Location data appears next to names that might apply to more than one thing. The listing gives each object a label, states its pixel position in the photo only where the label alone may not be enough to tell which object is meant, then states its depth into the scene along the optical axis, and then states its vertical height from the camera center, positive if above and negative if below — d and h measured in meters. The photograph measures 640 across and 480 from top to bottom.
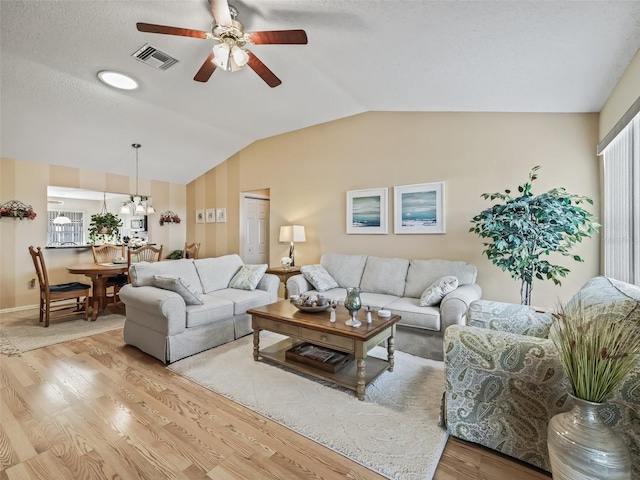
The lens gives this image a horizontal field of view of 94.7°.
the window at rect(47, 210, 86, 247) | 4.95 +0.13
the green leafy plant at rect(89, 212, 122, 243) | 5.35 +0.23
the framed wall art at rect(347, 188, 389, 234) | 4.27 +0.42
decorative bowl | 2.64 -0.63
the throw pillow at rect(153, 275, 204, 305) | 2.90 -0.48
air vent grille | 2.85 +1.83
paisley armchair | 1.29 -0.77
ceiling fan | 2.02 +1.47
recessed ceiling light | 3.28 +1.85
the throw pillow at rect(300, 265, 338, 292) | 3.81 -0.51
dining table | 3.98 -0.50
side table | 4.62 -0.52
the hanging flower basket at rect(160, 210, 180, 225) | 6.53 +0.48
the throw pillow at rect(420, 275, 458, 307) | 2.98 -0.53
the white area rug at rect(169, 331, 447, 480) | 1.65 -1.18
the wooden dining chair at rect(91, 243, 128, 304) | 4.63 -0.30
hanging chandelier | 4.81 +0.52
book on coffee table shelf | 2.40 -1.00
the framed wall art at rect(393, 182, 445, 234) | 3.83 +0.42
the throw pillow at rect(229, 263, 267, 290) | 3.80 -0.51
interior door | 6.31 +0.19
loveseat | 2.76 -0.69
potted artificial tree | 2.62 +0.09
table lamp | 4.75 +0.08
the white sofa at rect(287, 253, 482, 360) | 2.82 -0.60
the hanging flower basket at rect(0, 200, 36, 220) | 4.45 +0.44
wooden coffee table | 2.16 -0.78
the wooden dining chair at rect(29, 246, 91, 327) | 3.81 -0.72
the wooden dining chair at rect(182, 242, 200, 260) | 6.43 -0.25
